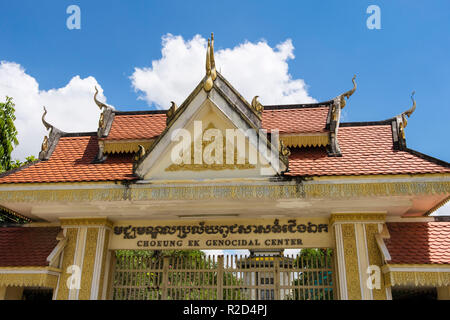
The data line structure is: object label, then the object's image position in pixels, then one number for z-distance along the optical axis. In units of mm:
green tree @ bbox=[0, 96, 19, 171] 15259
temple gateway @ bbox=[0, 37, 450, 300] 6871
